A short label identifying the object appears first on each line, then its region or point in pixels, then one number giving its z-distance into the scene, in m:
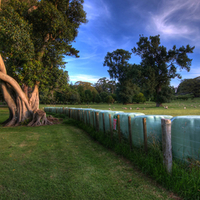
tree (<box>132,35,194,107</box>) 29.34
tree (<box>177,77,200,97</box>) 53.58
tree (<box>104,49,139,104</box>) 46.12
